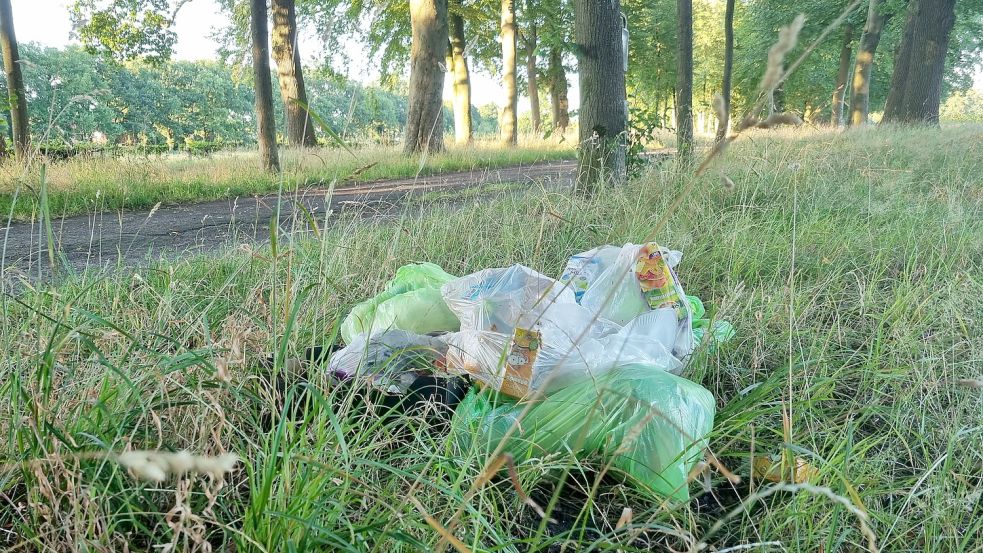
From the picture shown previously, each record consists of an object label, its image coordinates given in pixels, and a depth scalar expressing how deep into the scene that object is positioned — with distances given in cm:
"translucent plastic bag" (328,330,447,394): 155
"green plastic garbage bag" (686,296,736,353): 190
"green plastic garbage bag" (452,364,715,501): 132
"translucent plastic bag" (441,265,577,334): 175
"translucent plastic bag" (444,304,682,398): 154
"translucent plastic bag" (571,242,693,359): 206
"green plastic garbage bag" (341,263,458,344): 198
